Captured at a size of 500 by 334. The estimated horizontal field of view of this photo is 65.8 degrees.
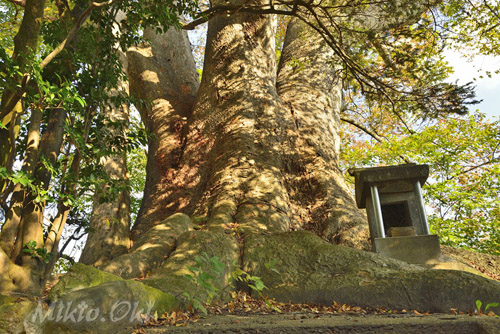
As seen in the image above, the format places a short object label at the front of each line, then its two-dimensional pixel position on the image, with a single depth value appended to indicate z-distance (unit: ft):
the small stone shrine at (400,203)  15.70
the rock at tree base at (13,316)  6.59
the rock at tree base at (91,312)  6.71
